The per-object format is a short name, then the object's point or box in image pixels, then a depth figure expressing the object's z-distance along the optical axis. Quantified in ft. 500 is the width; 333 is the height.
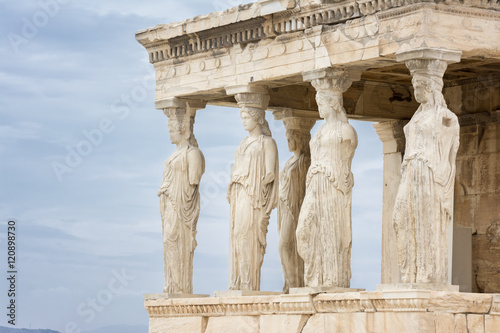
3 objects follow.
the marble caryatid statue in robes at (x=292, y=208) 73.20
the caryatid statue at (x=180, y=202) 71.10
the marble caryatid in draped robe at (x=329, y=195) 62.39
